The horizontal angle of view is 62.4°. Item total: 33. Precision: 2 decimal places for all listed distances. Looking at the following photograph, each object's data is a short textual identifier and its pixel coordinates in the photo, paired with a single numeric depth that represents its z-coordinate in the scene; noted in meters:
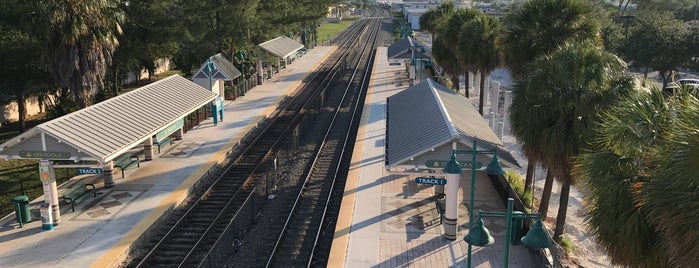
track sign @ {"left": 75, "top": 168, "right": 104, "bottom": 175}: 16.45
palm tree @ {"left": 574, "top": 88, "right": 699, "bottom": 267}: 5.63
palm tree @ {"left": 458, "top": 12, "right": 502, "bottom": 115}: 28.30
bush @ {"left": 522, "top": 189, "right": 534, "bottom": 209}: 18.41
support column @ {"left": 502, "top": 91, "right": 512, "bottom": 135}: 28.38
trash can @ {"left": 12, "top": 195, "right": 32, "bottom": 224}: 15.76
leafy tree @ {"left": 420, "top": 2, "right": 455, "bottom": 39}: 52.38
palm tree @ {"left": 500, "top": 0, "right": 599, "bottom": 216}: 18.03
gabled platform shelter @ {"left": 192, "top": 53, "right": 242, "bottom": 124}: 30.16
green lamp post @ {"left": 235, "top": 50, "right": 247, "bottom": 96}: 38.40
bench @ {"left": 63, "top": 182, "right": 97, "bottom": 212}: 17.33
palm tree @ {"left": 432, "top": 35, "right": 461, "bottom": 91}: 34.47
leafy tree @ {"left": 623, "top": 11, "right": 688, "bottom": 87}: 39.06
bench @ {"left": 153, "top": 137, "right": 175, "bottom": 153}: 23.02
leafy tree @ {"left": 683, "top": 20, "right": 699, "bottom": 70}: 38.38
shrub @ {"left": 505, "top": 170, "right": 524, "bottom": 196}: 19.53
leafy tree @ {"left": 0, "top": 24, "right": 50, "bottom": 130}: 25.69
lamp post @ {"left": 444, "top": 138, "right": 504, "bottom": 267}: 12.11
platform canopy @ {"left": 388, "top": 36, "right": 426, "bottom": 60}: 44.88
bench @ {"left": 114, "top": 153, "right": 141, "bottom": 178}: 20.20
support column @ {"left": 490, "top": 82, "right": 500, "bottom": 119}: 30.44
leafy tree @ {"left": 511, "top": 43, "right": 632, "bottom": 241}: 13.47
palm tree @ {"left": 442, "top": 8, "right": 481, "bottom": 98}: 31.49
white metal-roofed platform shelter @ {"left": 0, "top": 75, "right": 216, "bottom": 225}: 15.56
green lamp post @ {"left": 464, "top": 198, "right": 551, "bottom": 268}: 7.93
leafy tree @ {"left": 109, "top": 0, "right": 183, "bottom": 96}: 33.12
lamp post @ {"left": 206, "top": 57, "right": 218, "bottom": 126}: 29.56
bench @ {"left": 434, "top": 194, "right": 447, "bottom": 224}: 16.75
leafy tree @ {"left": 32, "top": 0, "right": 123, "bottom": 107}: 21.92
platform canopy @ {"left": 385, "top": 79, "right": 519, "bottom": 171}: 14.95
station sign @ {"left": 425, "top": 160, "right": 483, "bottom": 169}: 15.08
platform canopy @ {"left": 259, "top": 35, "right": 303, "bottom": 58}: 45.03
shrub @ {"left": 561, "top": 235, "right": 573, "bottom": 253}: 15.51
